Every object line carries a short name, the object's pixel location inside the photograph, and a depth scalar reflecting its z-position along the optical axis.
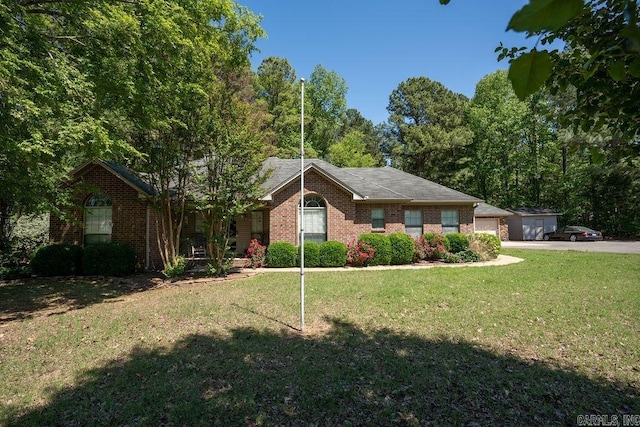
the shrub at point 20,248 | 12.39
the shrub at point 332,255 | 14.13
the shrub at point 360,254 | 14.30
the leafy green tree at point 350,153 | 35.91
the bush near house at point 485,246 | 16.19
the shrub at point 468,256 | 15.69
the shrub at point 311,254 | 13.85
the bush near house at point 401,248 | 14.86
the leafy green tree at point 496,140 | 38.03
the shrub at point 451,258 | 15.50
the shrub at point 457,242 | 16.25
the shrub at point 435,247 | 15.73
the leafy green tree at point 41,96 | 6.09
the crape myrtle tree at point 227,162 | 11.27
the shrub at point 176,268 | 11.94
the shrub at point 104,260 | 12.59
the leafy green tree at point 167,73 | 7.62
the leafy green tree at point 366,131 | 45.56
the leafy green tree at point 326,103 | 38.62
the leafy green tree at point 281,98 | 33.44
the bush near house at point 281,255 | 13.95
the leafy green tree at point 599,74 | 2.25
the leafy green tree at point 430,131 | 38.75
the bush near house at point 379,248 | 14.52
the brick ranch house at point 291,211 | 13.81
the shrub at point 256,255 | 14.05
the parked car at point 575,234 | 30.00
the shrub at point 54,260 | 12.62
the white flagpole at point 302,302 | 6.22
